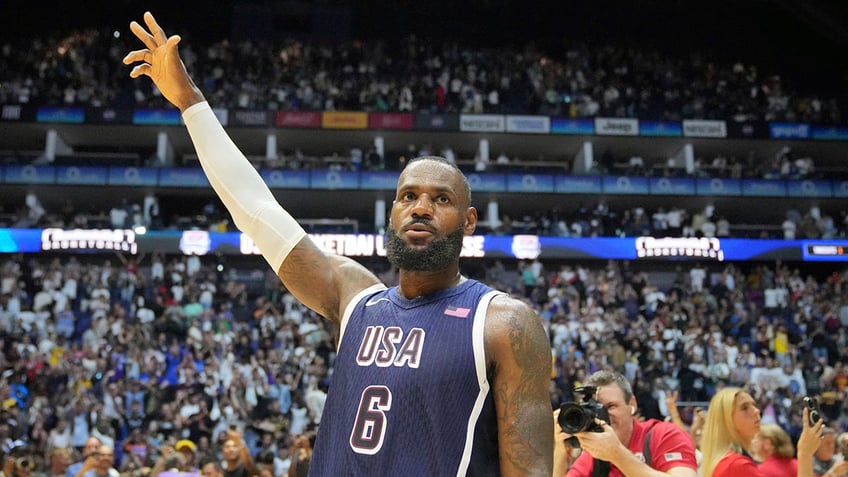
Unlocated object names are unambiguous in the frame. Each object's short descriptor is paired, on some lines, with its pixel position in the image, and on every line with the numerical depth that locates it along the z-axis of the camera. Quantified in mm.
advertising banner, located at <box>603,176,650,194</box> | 28156
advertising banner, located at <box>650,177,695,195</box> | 28266
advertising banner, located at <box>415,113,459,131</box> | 29031
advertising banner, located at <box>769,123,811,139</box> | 29828
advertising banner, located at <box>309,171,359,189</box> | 27469
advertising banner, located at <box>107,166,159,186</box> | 27078
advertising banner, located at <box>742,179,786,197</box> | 28469
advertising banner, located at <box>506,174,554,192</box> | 28000
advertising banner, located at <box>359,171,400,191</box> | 27406
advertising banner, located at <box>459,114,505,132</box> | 29094
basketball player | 2104
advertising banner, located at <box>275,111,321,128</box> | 28734
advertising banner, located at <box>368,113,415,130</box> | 28859
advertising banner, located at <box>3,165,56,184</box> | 26281
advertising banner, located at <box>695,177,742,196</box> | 28469
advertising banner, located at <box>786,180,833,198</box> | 28250
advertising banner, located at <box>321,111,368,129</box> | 28812
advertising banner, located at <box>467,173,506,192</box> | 27828
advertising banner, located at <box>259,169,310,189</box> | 27297
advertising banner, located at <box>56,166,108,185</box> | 26750
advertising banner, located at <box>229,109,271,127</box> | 28469
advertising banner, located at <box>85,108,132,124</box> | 28062
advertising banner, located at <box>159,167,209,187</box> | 27219
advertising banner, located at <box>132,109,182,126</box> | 28047
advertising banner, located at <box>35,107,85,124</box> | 27875
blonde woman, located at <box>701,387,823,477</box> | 4199
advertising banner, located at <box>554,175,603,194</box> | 28234
